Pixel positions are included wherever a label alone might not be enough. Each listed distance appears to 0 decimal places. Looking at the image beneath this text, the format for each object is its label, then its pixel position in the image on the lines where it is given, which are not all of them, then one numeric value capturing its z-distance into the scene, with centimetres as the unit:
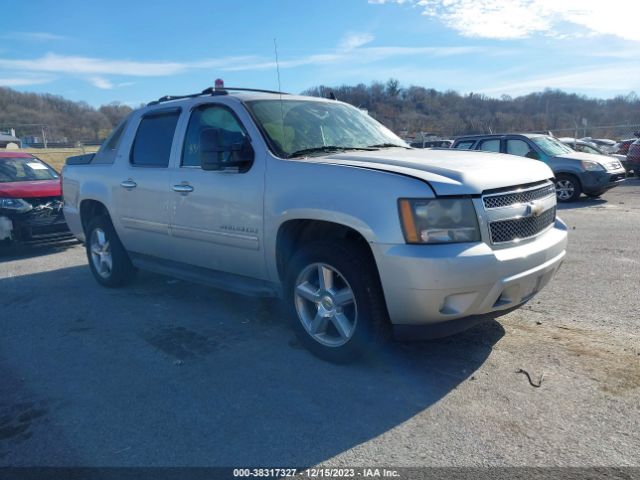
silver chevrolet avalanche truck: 322
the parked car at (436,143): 2245
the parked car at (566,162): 1240
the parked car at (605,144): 2890
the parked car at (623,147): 2256
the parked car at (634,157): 1752
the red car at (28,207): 838
